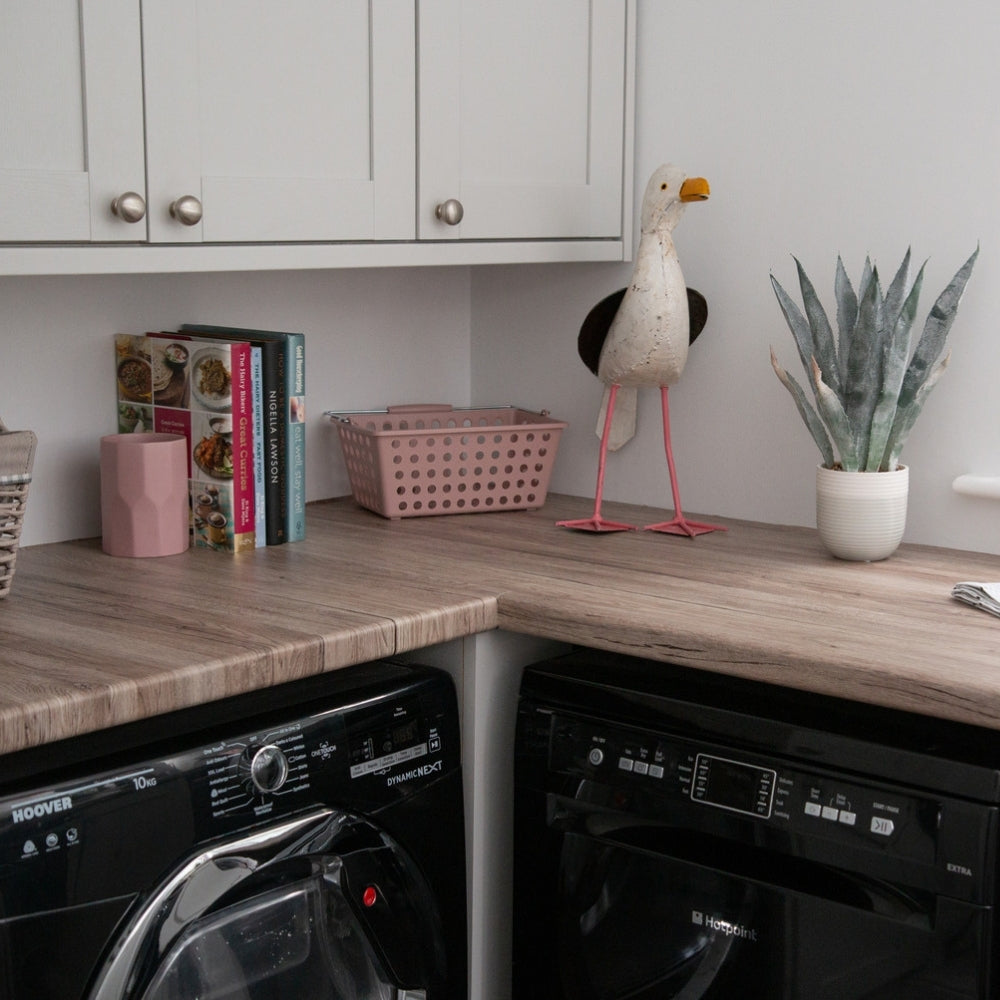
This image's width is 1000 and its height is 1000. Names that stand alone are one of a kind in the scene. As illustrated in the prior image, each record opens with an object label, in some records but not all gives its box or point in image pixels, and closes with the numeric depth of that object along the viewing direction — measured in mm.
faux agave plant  1677
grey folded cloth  1470
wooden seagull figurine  1846
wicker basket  1445
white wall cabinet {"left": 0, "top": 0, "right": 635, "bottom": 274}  1433
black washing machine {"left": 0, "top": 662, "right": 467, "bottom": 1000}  1126
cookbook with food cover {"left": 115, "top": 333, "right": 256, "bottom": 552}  1773
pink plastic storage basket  1977
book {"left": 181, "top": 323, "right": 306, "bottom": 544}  1823
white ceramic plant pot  1693
